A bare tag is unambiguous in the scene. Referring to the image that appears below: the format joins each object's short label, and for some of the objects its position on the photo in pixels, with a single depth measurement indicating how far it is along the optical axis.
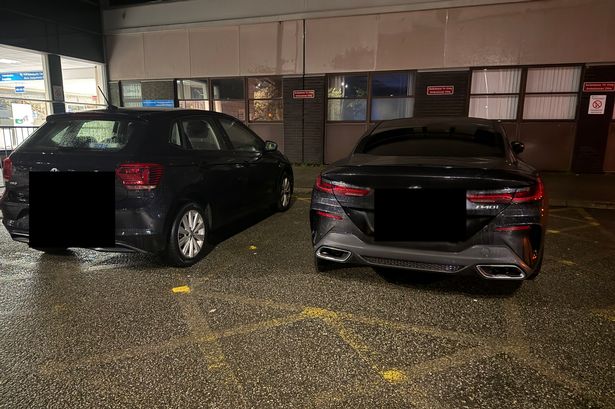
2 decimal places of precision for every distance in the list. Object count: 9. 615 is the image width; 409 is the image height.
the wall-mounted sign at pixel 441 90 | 11.18
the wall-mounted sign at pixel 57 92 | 12.57
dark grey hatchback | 3.90
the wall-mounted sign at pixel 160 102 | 13.98
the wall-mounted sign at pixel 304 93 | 12.25
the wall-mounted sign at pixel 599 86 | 10.27
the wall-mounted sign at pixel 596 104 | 10.39
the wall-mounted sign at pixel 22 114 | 9.97
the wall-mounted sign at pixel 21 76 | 12.95
